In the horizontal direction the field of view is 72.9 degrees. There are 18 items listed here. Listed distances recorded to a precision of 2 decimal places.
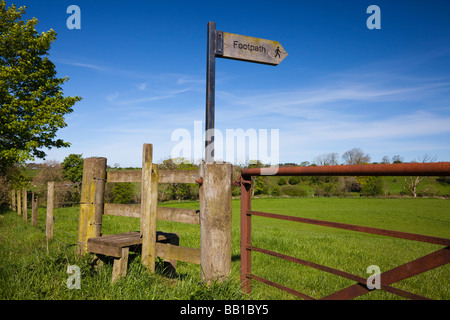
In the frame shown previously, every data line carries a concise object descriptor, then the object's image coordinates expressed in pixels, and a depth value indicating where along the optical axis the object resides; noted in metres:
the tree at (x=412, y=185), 33.47
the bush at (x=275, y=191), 35.84
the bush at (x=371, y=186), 35.91
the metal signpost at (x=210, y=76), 3.27
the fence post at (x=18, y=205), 14.19
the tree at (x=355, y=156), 35.45
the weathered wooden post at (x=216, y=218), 2.82
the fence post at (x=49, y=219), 7.39
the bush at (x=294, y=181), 43.20
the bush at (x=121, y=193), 23.34
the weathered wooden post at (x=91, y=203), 4.57
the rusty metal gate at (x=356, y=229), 1.55
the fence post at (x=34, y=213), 10.36
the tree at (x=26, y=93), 16.53
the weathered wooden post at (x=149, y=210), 3.56
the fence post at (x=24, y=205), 12.05
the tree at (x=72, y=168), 25.59
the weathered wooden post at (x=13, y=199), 16.22
